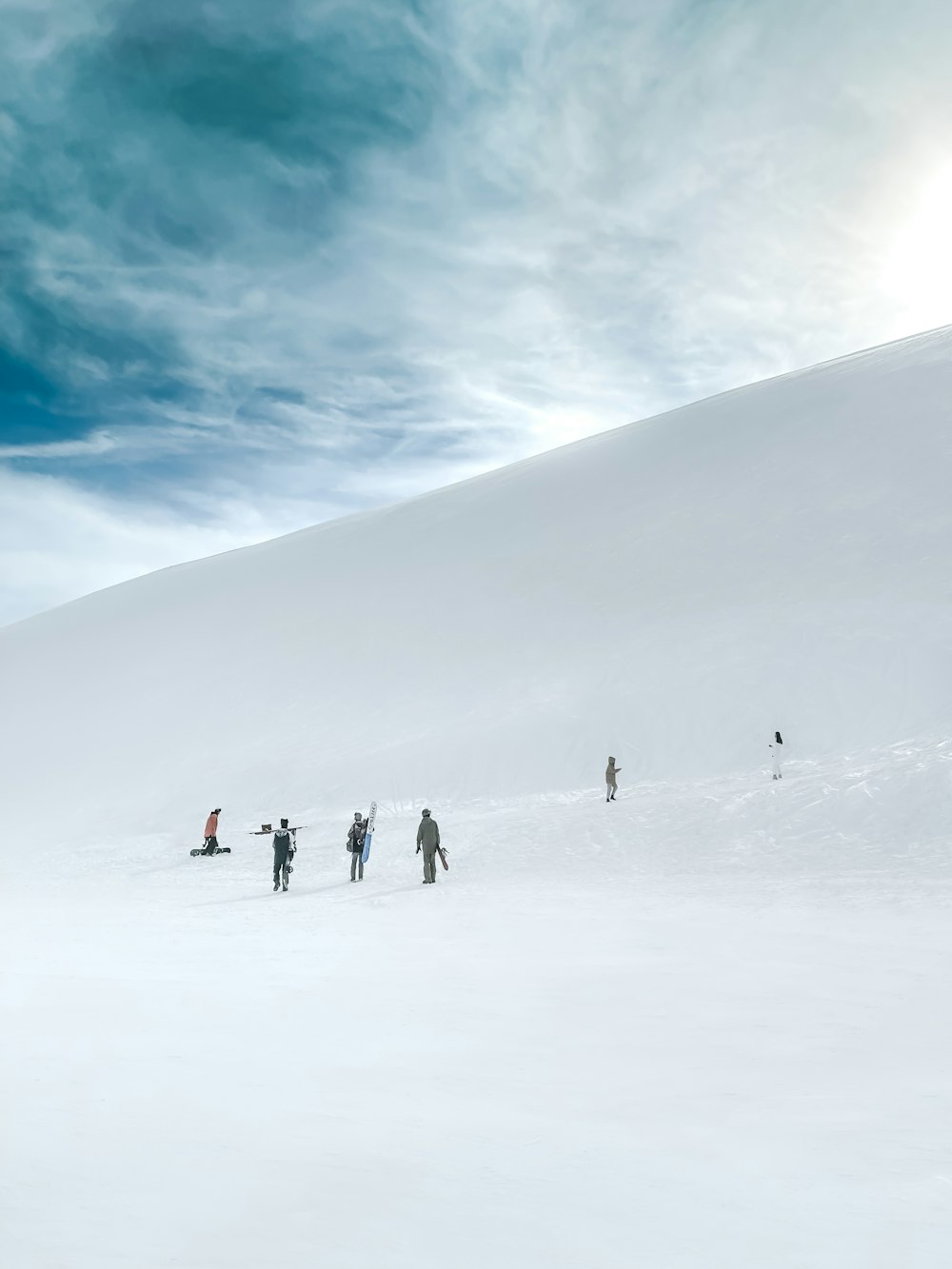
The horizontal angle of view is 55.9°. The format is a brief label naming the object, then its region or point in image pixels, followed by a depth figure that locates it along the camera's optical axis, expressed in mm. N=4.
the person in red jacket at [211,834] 18141
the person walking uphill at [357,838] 14469
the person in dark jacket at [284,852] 14094
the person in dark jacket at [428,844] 13578
